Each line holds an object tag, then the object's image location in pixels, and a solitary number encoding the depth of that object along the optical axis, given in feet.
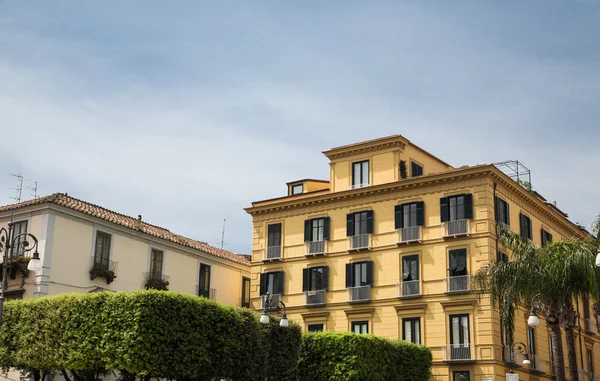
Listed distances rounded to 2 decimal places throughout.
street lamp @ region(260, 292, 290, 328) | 109.19
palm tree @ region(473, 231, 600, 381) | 109.19
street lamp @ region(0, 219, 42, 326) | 140.07
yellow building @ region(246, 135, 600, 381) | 150.51
